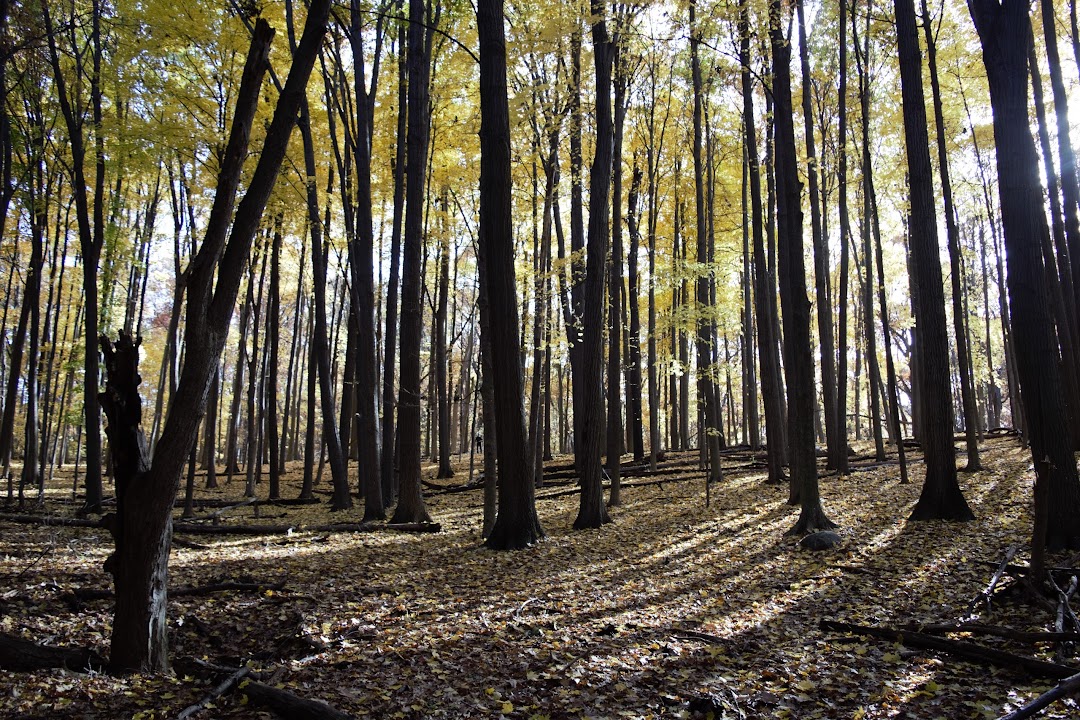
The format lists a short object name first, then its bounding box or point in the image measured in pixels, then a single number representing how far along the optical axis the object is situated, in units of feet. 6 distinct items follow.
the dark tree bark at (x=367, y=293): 35.55
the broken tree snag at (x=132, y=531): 11.75
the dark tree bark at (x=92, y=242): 33.40
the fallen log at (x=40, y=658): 11.86
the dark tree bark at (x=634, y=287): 50.72
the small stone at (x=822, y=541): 23.94
